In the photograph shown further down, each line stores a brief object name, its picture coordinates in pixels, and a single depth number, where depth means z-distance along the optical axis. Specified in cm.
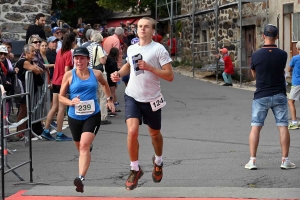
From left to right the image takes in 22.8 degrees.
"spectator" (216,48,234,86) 2534
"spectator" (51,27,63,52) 1669
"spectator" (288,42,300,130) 1370
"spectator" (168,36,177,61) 3659
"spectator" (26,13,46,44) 1688
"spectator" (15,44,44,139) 1302
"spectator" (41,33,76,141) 1318
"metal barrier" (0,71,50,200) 838
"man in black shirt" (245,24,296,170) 954
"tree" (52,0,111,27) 4794
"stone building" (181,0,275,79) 2592
